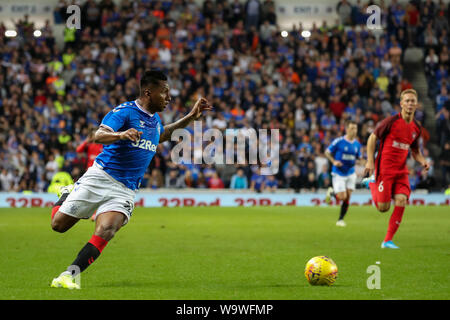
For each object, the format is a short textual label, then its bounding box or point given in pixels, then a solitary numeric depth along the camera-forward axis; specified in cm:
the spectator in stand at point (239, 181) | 2495
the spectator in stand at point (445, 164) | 2589
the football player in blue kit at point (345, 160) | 1781
